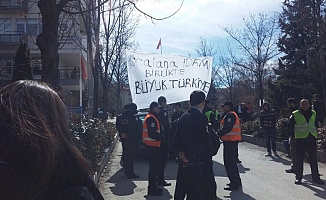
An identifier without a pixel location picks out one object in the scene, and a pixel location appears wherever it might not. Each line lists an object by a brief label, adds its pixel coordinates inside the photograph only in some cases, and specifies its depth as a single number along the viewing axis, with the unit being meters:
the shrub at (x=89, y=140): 8.64
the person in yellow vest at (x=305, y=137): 9.69
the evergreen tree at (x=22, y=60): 11.57
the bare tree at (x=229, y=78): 42.13
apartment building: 28.61
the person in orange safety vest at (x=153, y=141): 8.81
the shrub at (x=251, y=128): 19.67
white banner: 12.80
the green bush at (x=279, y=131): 13.19
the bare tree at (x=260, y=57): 26.70
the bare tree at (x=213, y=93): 44.79
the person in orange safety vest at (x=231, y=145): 8.94
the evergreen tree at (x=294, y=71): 25.73
